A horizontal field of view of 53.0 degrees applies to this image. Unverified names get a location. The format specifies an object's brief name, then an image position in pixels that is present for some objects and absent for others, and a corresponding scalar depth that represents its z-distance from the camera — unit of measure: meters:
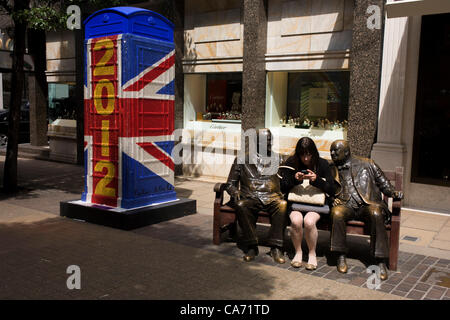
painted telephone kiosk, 6.57
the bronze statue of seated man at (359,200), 4.84
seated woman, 5.02
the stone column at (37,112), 15.25
